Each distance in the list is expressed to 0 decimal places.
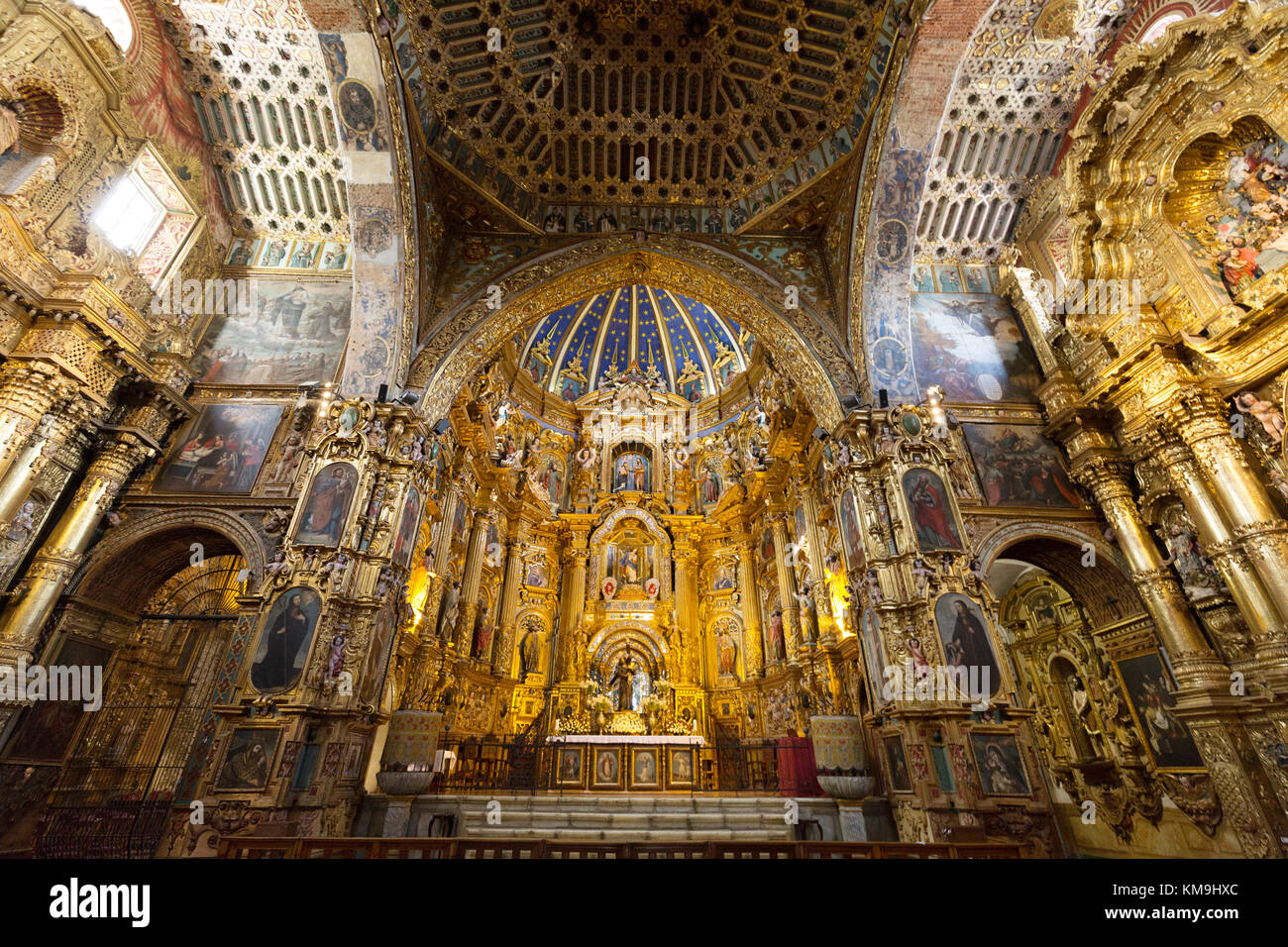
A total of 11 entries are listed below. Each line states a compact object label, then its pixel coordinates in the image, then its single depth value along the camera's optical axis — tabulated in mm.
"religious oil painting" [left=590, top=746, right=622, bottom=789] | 10759
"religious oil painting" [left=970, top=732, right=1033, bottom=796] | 8359
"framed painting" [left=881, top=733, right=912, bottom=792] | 8828
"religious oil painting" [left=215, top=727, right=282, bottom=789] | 8438
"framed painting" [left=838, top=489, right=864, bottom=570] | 11055
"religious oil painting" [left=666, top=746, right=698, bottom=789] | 10945
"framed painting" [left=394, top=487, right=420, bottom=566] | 11383
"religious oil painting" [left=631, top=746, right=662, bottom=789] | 10730
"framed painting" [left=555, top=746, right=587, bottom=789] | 10867
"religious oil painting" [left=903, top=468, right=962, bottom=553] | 10188
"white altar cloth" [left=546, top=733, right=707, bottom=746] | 11562
